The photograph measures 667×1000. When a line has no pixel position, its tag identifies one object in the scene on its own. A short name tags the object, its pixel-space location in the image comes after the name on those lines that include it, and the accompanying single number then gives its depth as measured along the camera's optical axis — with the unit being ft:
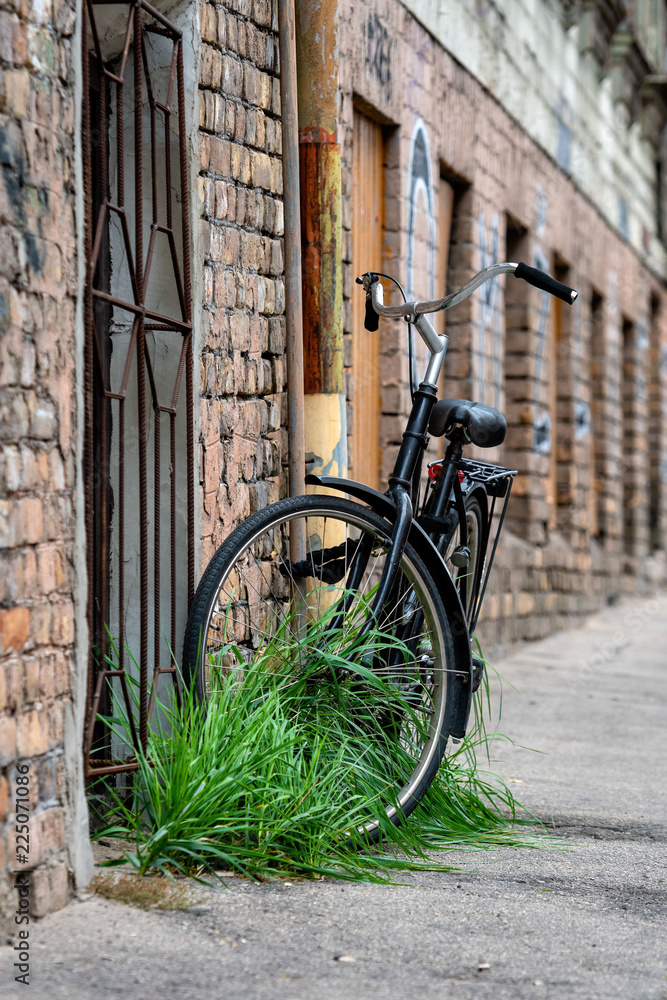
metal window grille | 21.13
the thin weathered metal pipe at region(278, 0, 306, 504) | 25.87
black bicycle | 20.48
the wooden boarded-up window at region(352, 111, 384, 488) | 35.21
